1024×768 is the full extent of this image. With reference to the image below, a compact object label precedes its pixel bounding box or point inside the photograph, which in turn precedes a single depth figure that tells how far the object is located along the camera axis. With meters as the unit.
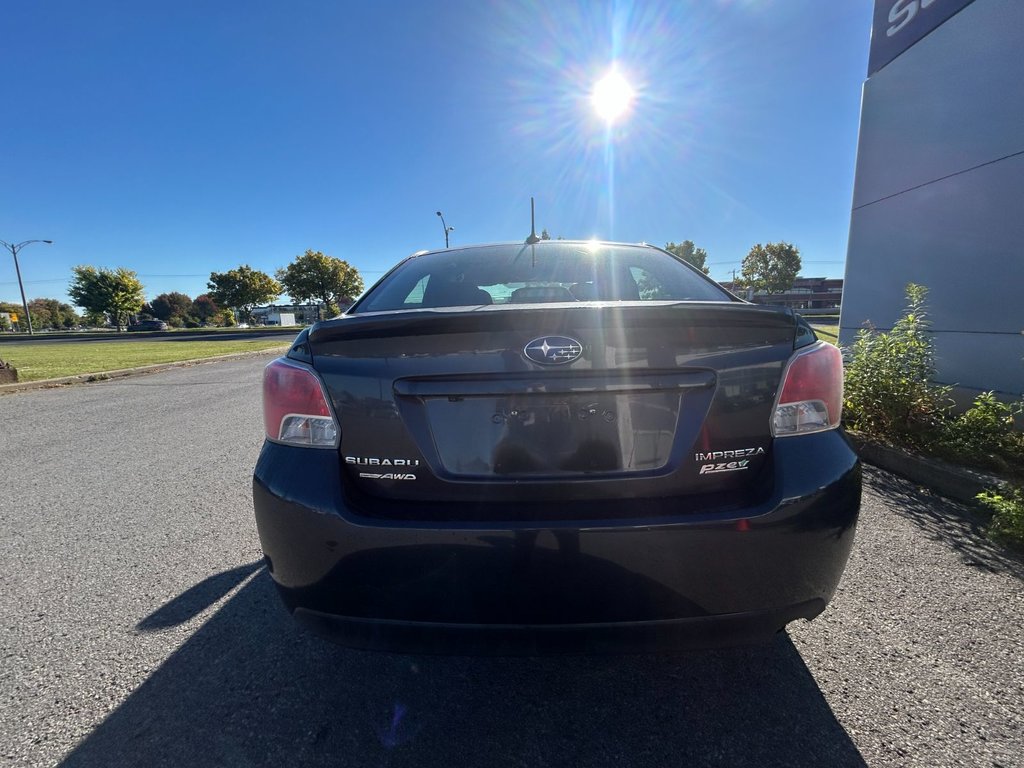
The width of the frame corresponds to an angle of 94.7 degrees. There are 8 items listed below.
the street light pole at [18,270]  38.32
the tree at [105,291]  51.50
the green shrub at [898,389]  3.80
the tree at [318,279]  53.78
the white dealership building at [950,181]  4.29
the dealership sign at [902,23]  4.87
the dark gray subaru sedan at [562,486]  1.26
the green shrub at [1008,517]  2.48
